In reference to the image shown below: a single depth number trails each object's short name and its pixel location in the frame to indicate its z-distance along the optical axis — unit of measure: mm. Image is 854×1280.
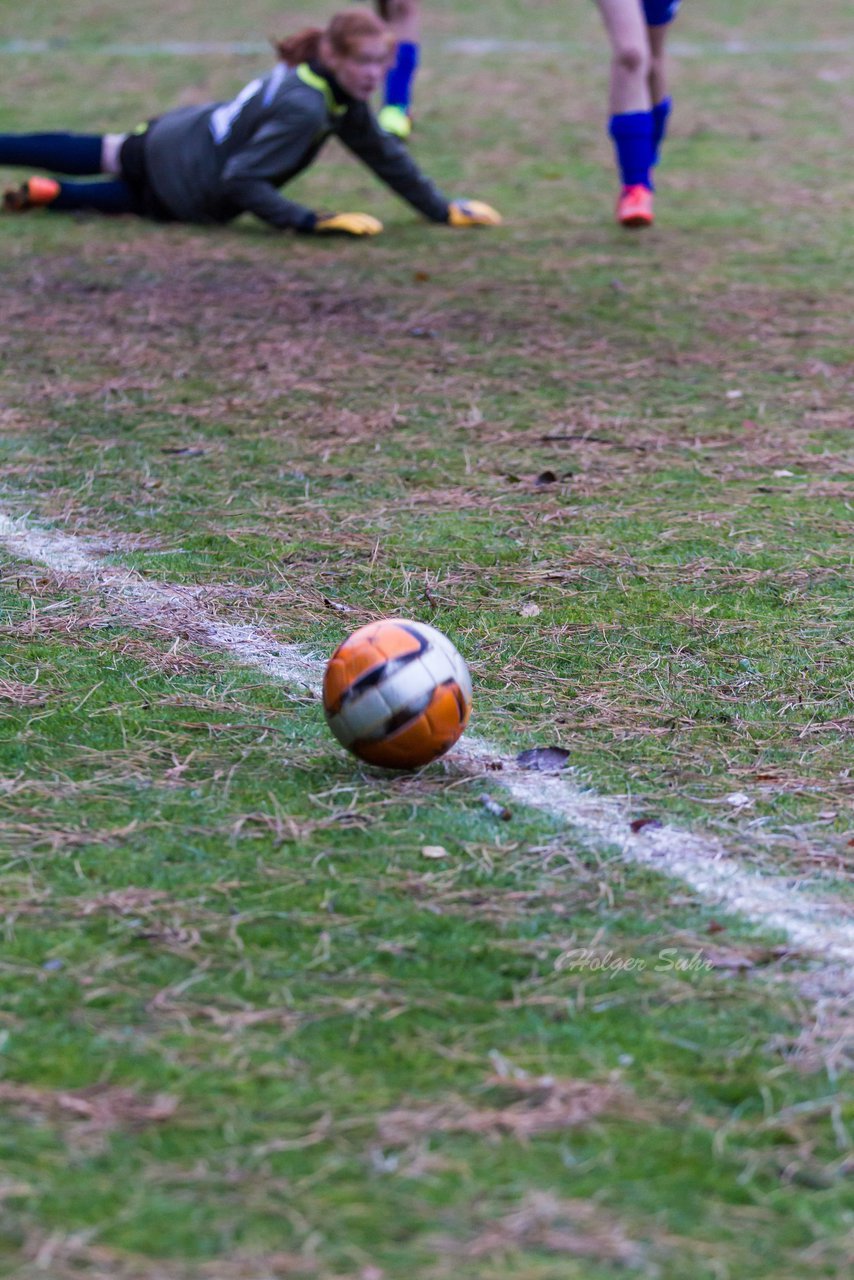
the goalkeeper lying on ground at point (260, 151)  16266
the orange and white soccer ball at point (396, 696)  6172
